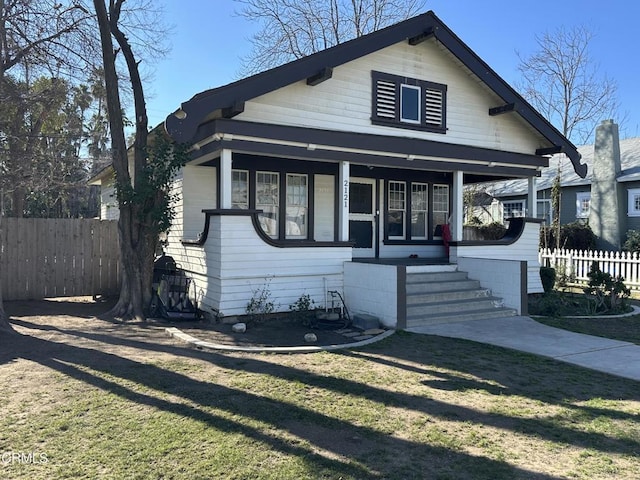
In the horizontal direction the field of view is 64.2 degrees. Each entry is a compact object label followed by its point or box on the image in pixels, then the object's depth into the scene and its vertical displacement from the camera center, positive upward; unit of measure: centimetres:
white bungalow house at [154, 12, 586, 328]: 948 +176
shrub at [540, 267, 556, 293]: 1387 -89
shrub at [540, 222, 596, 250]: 2292 +38
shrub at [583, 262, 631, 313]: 1157 -107
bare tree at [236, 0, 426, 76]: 2367 +1025
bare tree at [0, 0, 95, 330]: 965 +412
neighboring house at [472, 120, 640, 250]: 2252 +254
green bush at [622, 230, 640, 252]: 2083 +12
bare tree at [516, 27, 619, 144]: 2580 +768
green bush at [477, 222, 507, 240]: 1950 +58
